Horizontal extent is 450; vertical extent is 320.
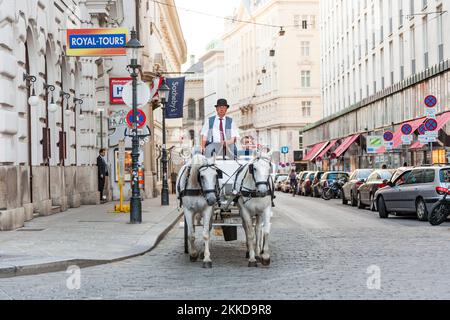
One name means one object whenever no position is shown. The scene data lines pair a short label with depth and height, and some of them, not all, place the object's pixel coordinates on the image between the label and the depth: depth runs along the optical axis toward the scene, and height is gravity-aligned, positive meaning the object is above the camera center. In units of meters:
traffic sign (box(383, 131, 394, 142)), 40.25 +1.15
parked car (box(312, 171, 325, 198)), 48.97 -1.20
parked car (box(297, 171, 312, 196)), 54.38 -1.00
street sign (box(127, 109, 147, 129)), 23.41 +1.30
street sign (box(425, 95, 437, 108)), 28.39 +1.91
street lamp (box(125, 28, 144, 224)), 21.64 +0.95
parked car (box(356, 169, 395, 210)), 30.71 -0.88
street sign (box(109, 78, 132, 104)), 37.75 +3.41
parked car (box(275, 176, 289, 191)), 71.06 -1.46
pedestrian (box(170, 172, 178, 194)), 50.40 -0.67
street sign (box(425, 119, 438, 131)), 28.62 +1.18
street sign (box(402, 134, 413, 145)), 35.47 +0.92
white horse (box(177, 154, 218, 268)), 12.80 -0.38
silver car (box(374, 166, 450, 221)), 23.16 -0.85
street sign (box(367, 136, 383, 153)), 43.38 +0.86
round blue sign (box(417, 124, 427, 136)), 29.87 +1.09
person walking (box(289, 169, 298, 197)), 54.56 -1.15
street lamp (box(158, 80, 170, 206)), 33.03 +2.50
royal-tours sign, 23.73 +3.43
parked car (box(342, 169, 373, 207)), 34.81 -0.90
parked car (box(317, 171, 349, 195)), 44.62 -0.75
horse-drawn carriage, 12.80 -0.43
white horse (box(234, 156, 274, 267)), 12.78 -0.53
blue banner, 43.47 +3.34
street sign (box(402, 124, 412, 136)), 35.91 +1.29
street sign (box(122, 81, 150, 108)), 22.61 +1.90
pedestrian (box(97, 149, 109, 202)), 33.45 -0.12
